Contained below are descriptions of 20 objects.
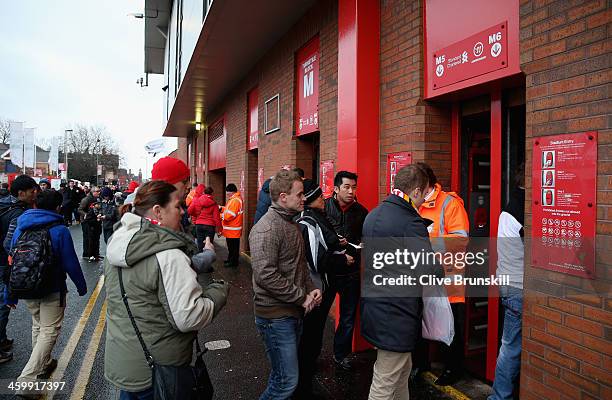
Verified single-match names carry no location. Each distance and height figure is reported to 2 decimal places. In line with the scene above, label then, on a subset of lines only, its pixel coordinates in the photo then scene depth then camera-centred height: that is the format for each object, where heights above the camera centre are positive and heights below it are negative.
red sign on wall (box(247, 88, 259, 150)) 9.57 +1.98
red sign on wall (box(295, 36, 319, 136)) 6.33 +1.80
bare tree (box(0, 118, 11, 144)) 59.06 +9.64
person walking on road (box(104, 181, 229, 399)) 2.04 -0.45
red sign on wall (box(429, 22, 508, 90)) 3.23 +1.23
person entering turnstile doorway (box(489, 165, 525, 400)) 3.05 -0.63
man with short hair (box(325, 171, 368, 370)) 4.21 -0.68
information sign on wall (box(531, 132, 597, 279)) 2.46 +0.02
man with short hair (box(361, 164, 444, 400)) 2.62 -0.57
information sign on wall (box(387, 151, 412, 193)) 4.19 +0.43
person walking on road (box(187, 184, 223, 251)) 9.52 -0.24
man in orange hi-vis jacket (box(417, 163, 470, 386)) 3.57 -0.24
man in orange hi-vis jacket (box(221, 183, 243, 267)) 9.23 -0.42
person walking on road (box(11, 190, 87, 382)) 3.76 -0.70
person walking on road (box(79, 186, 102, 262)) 10.42 -0.64
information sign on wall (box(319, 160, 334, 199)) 5.54 +0.37
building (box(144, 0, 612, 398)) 2.46 +0.89
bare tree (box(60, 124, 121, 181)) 55.72 +7.11
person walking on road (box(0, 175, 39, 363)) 4.43 -0.13
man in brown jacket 2.83 -0.54
